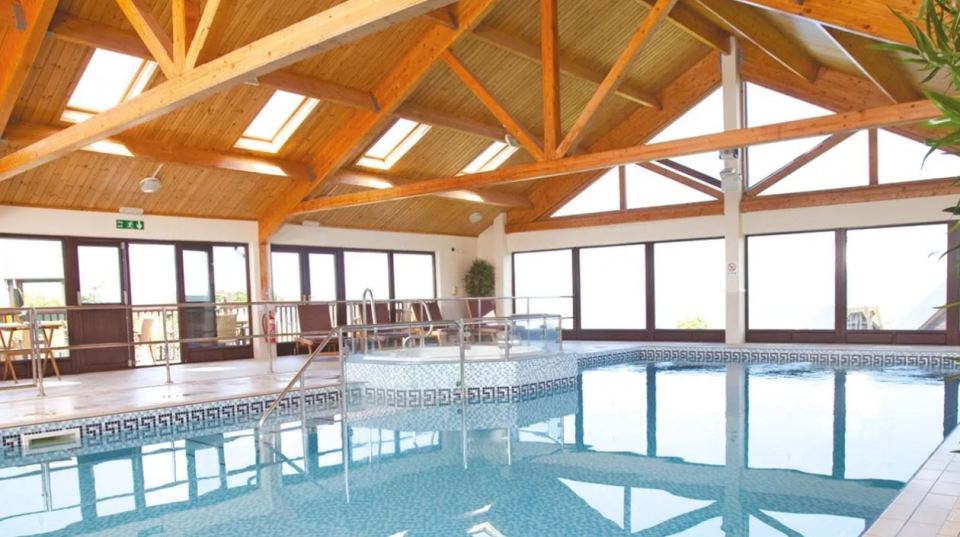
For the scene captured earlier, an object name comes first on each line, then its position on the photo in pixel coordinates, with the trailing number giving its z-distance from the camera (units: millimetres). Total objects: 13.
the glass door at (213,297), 9023
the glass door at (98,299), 7941
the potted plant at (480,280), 12953
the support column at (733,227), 9969
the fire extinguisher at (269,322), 9500
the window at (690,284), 10867
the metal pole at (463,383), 6380
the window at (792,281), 9945
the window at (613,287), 11664
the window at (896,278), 9203
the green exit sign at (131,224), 8336
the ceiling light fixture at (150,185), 7539
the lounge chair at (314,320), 8930
